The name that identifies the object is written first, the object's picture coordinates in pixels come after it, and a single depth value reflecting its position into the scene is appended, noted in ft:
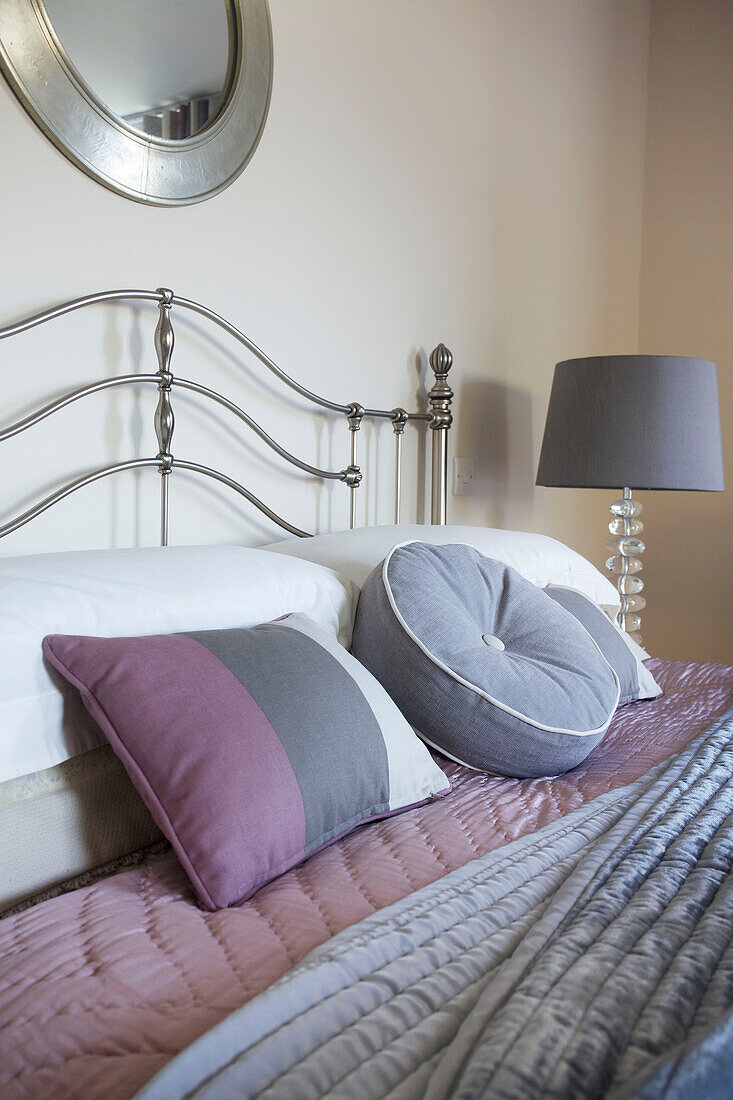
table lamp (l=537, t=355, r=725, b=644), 7.17
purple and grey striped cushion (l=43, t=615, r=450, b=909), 2.66
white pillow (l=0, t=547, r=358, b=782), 2.91
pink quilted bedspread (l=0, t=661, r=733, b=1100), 1.84
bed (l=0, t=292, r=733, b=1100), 1.58
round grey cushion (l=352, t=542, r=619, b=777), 3.74
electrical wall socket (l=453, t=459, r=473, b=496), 7.80
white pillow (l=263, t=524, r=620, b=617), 4.98
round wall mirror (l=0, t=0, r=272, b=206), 4.31
